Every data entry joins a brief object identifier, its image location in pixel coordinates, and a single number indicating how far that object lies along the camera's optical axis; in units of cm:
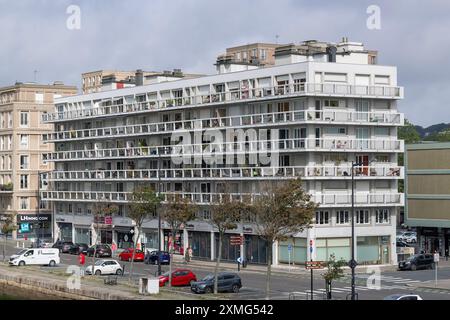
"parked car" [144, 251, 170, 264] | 9294
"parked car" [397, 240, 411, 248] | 11406
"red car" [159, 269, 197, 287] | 7231
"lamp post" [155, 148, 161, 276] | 7762
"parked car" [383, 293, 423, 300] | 5128
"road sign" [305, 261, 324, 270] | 6029
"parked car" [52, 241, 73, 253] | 11119
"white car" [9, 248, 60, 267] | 9212
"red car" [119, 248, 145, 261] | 9725
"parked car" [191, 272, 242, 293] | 6700
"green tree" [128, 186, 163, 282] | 8306
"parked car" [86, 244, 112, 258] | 10231
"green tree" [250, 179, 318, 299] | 6238
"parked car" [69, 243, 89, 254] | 10906
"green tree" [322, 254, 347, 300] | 6005
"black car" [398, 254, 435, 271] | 8875
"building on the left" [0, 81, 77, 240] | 13900
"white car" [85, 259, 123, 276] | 8231
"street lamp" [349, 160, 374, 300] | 5906
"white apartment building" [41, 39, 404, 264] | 8906
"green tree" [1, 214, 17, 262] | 10744
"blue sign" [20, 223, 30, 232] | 13525
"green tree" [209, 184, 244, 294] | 6936
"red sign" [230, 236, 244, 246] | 8731
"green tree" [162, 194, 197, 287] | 7644
